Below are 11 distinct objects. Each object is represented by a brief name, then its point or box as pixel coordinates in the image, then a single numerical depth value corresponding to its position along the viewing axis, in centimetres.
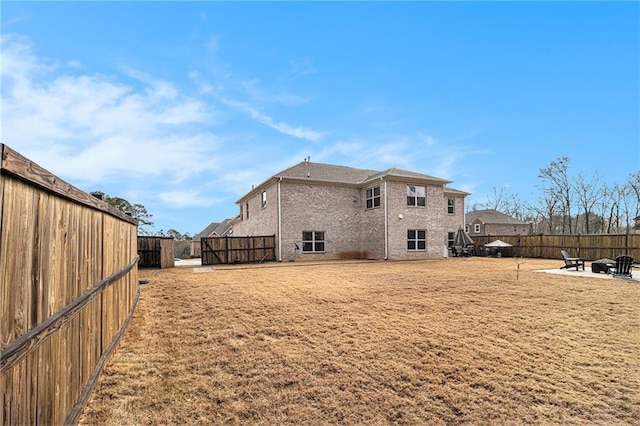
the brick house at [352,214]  1856
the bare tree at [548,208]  3986
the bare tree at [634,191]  3317
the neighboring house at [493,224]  3919
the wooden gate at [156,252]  1491
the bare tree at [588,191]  3731
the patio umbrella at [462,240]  2209
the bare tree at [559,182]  3723
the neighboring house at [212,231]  2941
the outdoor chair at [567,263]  1329
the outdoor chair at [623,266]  1110
